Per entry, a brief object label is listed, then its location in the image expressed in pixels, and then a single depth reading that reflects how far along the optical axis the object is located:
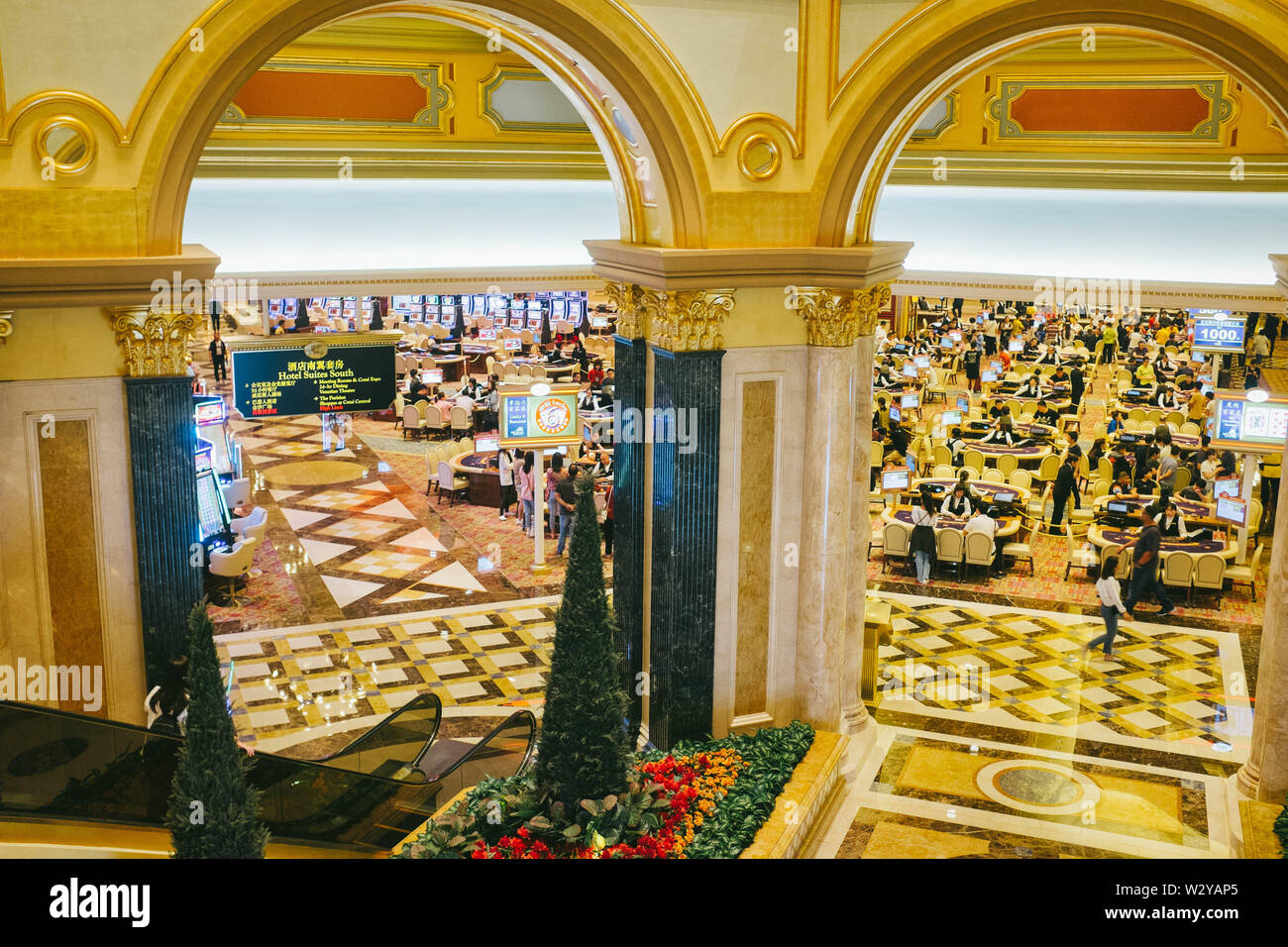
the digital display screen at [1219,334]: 19.81
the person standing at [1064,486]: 15.62
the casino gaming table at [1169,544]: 13.51
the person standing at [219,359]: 25.98
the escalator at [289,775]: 6.03
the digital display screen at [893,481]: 15.37
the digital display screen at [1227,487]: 15.60
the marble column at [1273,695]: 8.25
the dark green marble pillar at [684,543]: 8.28
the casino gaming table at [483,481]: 17.14
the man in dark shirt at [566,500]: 15.01
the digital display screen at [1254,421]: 13.12
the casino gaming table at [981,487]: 15.36
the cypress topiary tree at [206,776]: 5.30
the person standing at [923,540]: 13.91
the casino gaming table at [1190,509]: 14.63
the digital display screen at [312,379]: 10.21
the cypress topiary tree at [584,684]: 6.78
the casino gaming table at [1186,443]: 17.86
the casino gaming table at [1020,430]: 18.69
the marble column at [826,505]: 8.49
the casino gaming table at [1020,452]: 17.55
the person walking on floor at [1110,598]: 11.71
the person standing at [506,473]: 16.61
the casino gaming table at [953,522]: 14.36
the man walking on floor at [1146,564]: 12.68
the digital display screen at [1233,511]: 13.47
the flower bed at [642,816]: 6.85
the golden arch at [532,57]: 6.79
